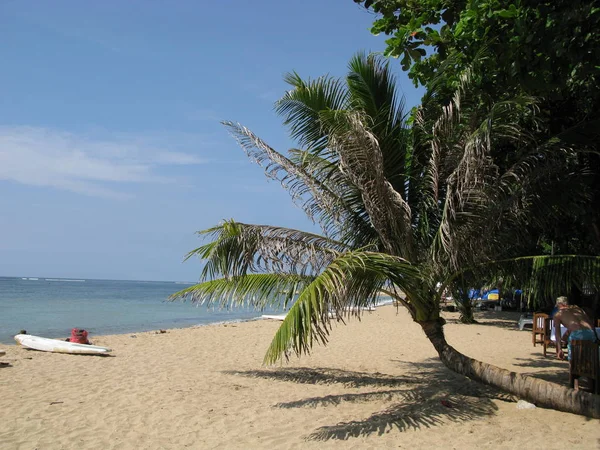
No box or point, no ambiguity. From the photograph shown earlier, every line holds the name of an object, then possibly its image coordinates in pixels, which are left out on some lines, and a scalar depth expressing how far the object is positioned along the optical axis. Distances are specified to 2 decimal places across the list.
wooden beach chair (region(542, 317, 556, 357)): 10.41
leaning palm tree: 5.80
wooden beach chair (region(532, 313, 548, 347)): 11.09
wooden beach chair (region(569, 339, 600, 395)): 5.79
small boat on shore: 10.38
